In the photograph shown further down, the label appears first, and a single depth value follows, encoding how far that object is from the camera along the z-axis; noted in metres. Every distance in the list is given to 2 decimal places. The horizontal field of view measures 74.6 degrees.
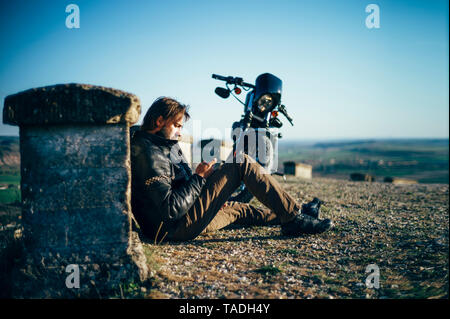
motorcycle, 5.16
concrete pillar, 2.33
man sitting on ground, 3.02
